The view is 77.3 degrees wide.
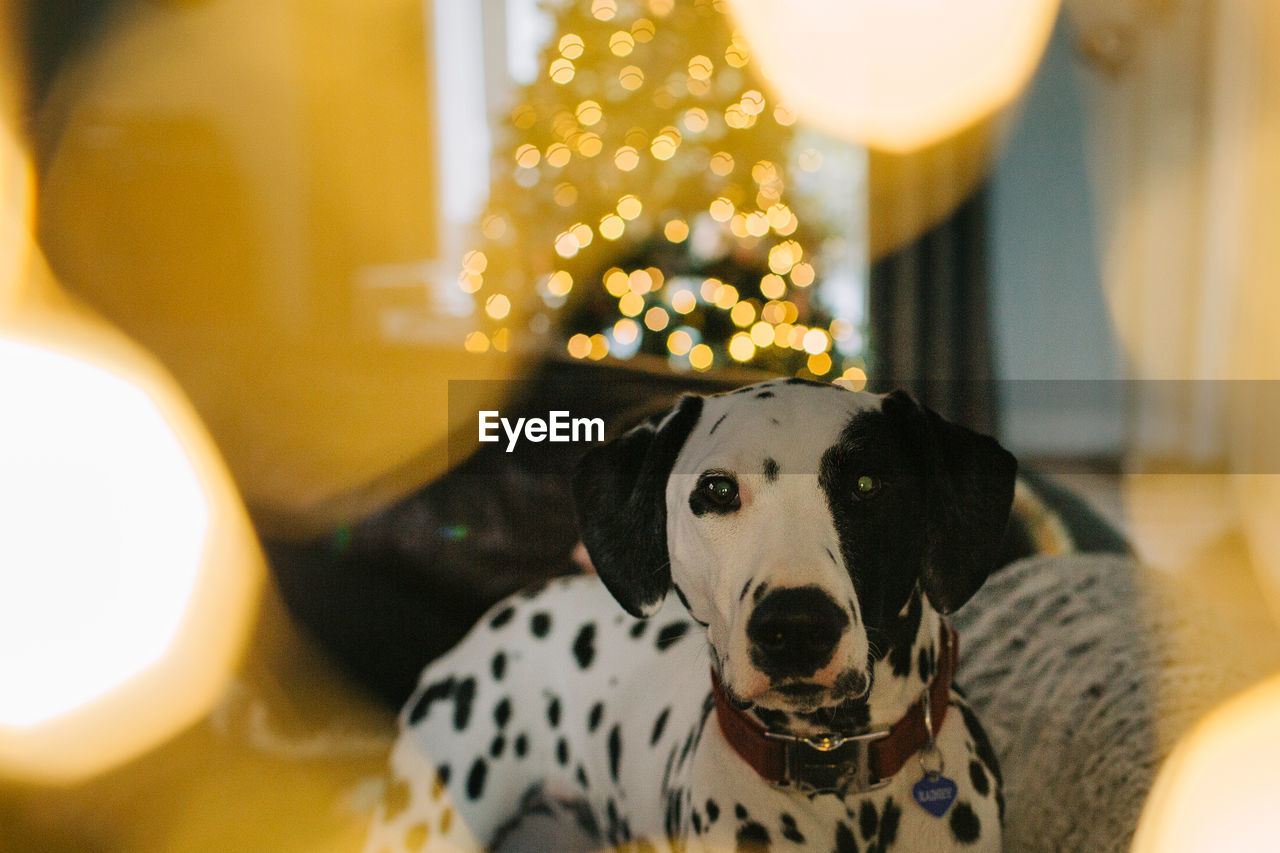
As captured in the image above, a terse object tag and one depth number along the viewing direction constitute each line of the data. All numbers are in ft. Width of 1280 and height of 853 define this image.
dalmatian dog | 2.35
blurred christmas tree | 6.27
